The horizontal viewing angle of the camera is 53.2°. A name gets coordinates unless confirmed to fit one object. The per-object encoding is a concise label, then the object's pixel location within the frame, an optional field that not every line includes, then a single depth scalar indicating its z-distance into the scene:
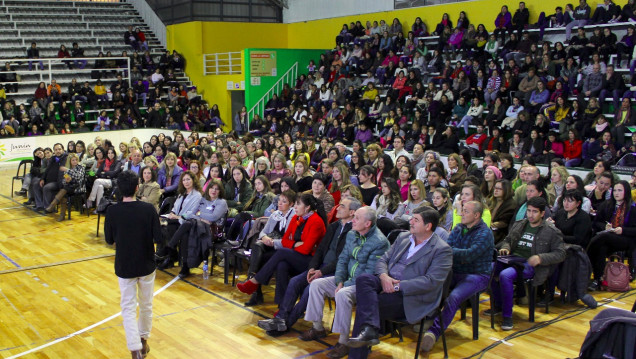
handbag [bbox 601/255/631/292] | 6.66
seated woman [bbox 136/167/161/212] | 8.48
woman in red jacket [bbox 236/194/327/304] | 6.03
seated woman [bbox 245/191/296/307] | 6.51
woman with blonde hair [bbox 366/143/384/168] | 9.95
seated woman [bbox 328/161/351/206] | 8.10
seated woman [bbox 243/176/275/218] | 7.61
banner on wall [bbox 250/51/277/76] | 20.52
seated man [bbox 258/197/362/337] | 5.66
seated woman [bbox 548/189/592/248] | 6.39
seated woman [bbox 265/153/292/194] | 9.32
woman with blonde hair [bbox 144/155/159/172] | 9.54
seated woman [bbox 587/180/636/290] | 6.72
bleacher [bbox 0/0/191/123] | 20.62
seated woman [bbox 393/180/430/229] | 6.67
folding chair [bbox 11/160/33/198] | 12.80
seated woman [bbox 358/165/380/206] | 7.83
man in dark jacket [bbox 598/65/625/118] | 12.83
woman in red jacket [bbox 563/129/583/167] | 12.11
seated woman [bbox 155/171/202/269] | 7.78
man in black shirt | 4.92
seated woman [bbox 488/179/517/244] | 6.78
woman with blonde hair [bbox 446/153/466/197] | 8.27
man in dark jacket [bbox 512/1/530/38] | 15.63
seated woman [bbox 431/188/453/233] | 6.33
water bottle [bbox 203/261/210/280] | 7.42
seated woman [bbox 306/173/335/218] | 7.06
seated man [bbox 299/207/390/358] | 5.33
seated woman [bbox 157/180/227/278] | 7.39
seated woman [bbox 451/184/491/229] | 6.10
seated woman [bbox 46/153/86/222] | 10.72
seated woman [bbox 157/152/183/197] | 9.51
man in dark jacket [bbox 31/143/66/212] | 11.05
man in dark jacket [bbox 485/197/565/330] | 5.77
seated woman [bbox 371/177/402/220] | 7.09
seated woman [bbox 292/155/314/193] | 8.83
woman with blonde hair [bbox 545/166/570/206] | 7.84
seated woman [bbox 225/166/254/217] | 8.27
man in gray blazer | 4.81
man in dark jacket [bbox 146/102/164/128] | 19.81
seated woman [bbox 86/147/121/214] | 10.66
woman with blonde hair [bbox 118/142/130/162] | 11.59
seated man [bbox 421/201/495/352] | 5.25
